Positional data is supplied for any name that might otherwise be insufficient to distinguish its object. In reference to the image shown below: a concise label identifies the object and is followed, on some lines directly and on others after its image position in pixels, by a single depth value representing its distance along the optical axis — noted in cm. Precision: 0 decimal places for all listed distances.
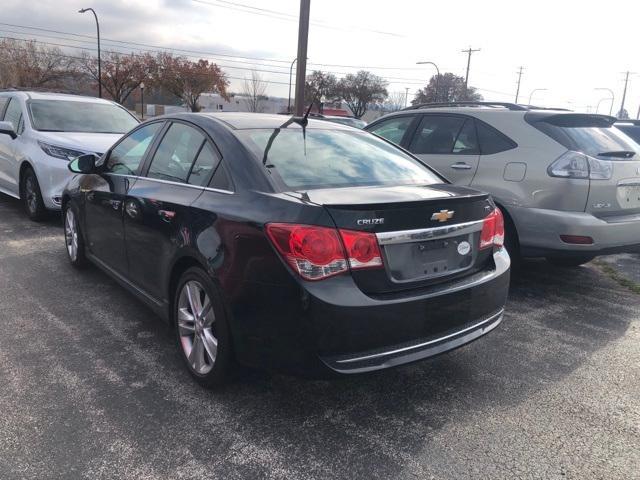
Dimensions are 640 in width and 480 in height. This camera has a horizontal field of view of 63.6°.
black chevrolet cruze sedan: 241
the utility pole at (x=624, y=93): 6798
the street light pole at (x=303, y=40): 1311
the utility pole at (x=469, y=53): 5403
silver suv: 445
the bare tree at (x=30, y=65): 4791
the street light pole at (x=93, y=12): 3806
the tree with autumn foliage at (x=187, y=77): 6000
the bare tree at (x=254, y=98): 6857
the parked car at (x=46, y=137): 680
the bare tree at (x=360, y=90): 7381
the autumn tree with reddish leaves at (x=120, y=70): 5747
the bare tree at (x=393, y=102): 8114
